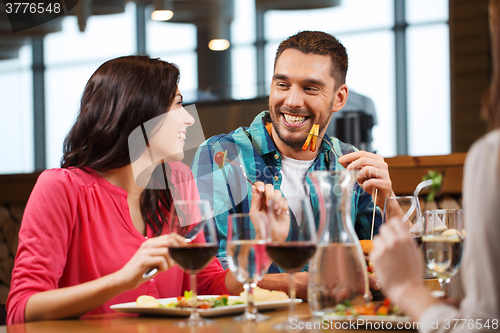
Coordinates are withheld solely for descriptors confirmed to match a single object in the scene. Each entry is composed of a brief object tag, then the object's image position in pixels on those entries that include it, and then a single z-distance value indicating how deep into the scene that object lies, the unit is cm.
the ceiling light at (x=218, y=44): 624
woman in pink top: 132
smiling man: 216
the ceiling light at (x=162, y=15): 639
